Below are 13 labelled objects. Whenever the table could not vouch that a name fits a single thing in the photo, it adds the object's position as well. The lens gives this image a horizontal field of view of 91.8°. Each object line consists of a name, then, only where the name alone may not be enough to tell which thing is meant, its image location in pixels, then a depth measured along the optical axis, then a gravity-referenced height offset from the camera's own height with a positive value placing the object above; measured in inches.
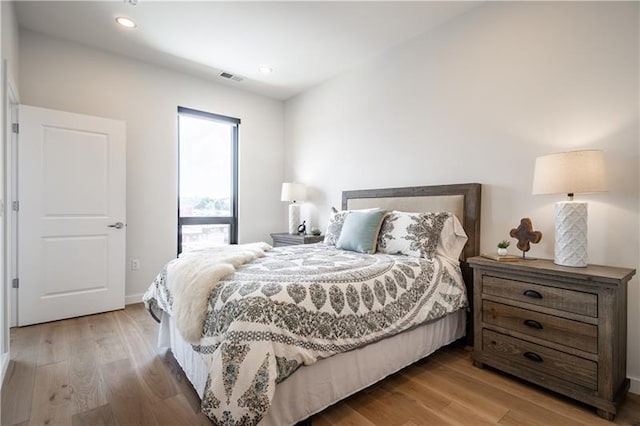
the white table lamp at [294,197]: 163.2 +7.7
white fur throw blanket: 61.6 -15.4
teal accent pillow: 100.7 -6.4
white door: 112.1 -2.0
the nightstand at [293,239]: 146.7 -13.4
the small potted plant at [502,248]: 86.1 -9.7
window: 156.9 +16.9
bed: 54.1 -29.7
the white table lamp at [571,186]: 69.4 +6.3
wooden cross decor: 82.1 -5.7
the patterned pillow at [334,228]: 117.0 -6.0
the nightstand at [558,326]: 63.5 -25.9
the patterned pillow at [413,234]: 93.0 -6.7
